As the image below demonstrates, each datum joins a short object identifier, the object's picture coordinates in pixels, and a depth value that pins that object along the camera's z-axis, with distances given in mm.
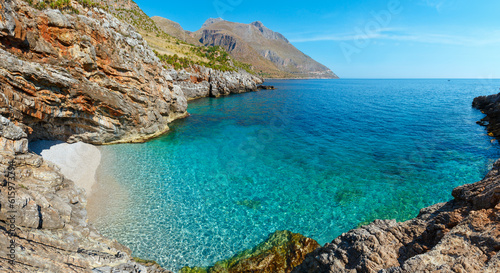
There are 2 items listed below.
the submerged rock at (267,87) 109438
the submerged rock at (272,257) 11598
